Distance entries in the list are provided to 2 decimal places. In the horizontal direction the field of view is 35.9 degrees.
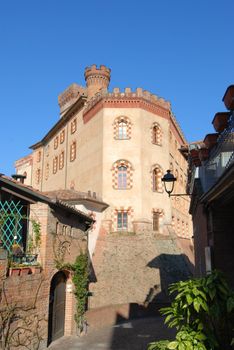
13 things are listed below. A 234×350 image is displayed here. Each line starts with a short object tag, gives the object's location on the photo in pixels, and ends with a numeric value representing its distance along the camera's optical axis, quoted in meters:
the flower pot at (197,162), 11.68
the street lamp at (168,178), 10.46
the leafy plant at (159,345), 5.31
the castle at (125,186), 23.08
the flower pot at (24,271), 10.96
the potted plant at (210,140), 9.77
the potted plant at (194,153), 11.99
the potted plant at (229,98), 6.86
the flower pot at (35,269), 11.69
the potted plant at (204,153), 10.51
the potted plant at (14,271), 10.52
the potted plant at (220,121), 8.42
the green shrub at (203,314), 5.04
